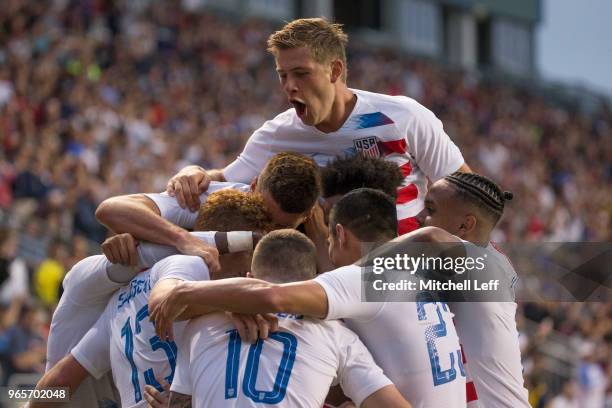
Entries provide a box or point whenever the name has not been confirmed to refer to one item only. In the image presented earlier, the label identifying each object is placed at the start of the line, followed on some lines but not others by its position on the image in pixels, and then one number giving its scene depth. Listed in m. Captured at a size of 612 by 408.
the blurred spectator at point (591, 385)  26.97
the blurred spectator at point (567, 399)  25.83
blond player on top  10.68
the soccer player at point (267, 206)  9.51
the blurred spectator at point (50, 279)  21.11
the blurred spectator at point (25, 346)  18.72
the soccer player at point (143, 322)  9.06
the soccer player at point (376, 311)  8.15
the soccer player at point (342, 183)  9.85
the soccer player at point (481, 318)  9.41
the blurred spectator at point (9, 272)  20.19
